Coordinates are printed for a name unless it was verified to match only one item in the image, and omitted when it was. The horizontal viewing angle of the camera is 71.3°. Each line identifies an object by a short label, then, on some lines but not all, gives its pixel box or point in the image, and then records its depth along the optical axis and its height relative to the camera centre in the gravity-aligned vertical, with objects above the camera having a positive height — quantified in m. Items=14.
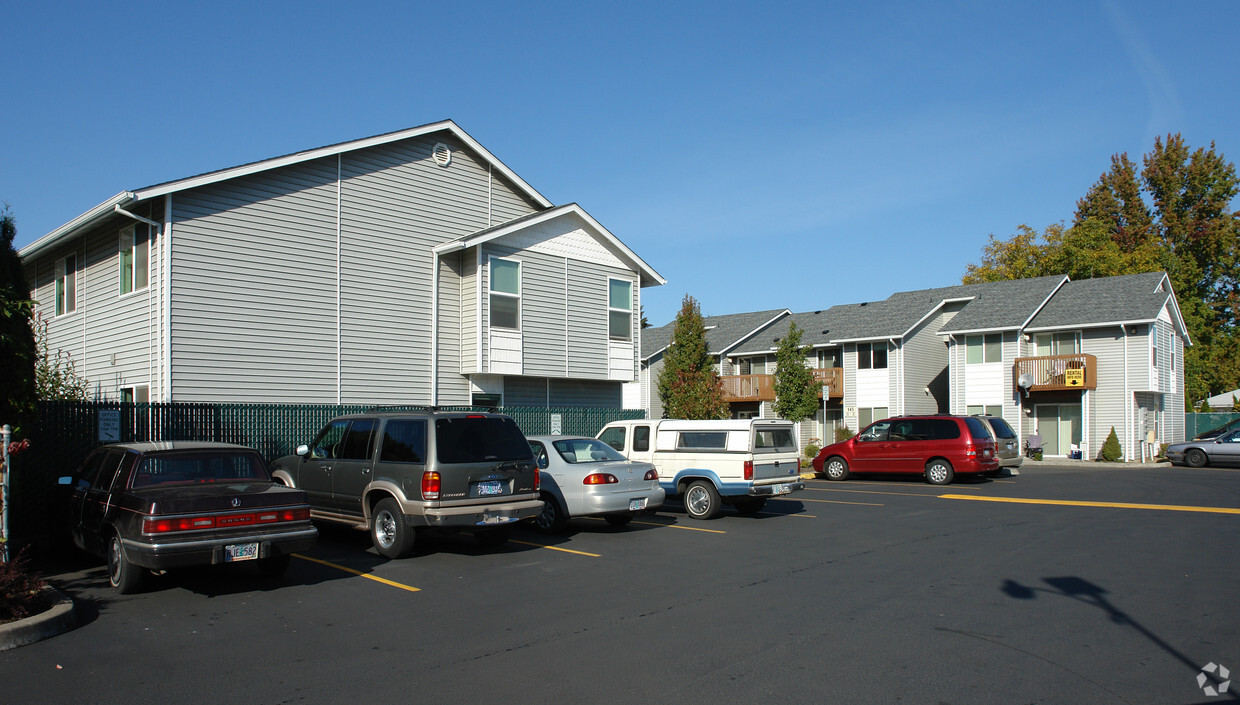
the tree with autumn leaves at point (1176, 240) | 55.00 +9.42
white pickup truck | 15.02 -1.30
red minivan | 22.61 -1.79
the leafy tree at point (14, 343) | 9.65 +0.55
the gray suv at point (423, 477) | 10.81 -1.15
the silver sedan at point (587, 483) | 13.11 -1.48
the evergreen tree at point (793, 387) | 33.75 -0.05
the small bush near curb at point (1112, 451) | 34.22 -2.67
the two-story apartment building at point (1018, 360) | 36.00 +1.13
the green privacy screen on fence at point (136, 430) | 11.59 -0.67
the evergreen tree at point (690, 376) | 24.14 +0.30
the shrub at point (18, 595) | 7.16 -1.74
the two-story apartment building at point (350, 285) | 16.52 +2.28
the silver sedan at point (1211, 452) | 30.80 -2.49
